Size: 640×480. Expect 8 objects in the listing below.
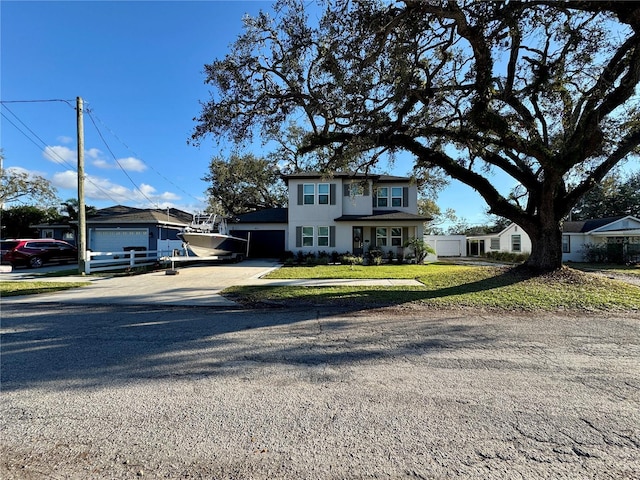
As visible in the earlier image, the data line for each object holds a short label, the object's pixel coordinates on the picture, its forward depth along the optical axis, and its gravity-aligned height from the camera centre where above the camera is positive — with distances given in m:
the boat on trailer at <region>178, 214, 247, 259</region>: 18.27 +0.46
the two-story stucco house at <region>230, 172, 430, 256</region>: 22.27 +2.09
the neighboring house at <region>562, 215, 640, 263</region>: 23.02 +0.61
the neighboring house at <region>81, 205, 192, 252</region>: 22.97 +1.03
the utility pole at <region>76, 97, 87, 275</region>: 14.73 +2.68
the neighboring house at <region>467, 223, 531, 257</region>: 28.33 +0.37
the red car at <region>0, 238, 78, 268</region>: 18.81 -0.20
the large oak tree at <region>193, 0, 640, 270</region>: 8.21 +4.42
